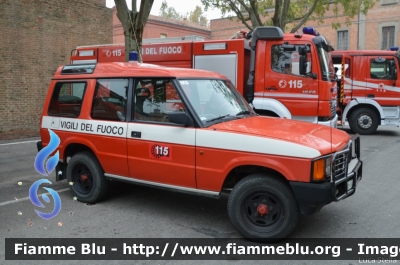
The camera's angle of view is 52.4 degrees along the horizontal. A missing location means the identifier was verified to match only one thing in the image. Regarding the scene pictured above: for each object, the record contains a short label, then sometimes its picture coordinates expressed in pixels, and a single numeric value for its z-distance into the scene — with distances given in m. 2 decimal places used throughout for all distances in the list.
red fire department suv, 4.25
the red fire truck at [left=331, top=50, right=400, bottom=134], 12.89
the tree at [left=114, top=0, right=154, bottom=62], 9.98
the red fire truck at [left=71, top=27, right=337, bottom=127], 8.48
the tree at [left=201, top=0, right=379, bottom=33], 16.36
